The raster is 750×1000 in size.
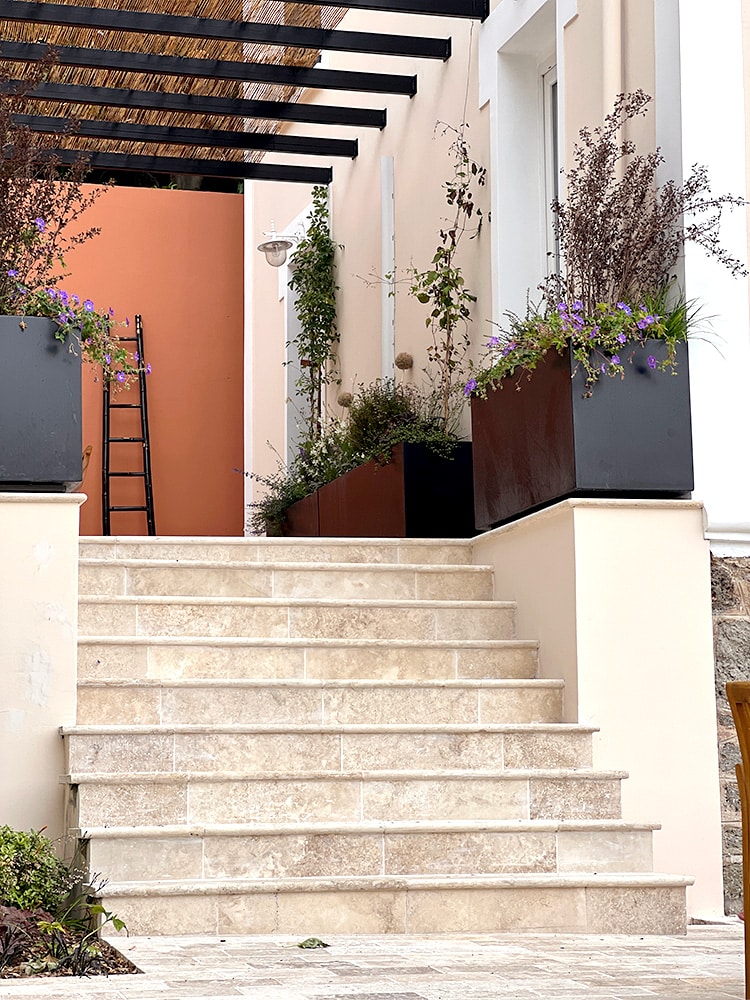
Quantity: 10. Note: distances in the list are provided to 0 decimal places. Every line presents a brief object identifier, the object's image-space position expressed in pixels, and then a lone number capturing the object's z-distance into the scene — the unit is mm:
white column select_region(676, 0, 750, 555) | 4965
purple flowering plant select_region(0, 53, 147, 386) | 4793
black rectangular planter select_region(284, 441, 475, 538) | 6789
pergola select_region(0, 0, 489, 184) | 6887
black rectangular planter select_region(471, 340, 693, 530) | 4867
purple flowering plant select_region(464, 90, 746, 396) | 4906
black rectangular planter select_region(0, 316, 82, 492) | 4676
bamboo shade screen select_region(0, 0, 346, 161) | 7449
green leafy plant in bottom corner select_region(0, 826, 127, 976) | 3270
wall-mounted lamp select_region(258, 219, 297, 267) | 9648
